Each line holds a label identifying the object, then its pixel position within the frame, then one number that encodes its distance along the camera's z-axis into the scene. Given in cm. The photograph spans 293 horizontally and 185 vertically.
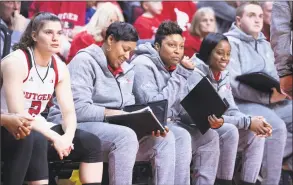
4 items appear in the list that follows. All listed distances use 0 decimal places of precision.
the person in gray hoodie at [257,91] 887
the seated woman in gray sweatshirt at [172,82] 773
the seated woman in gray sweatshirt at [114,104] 676
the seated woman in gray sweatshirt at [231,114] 833
